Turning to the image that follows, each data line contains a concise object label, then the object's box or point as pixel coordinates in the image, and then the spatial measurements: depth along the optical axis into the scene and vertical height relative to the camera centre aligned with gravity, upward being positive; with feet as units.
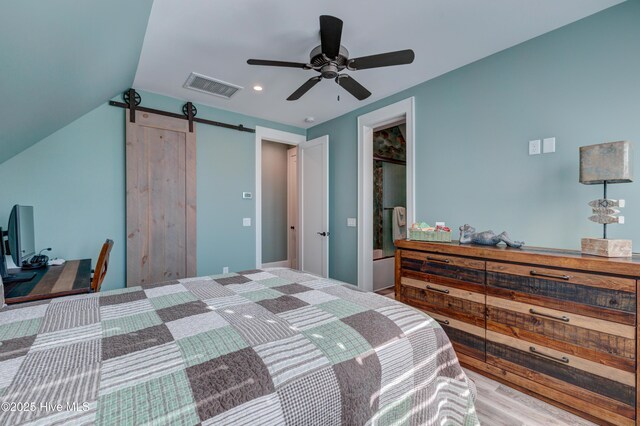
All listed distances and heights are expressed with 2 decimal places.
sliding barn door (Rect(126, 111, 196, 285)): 10.07 +0.46
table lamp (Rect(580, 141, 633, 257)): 5.22 +0.63
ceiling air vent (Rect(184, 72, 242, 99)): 9.27 +4.51
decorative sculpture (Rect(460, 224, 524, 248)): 6.81 -0.76
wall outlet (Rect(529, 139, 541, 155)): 7.12 +1.63
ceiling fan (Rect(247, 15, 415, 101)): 5.59 +3.58
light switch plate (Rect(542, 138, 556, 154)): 6.88 +1.62
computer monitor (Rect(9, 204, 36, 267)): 6.35 -0.56
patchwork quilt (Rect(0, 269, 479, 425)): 2.12 -1.46
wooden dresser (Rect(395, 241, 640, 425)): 4.85 -2.36
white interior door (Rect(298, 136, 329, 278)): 13.15 +0.24
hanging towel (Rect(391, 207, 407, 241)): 14.62 -0.73
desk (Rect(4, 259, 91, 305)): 5.28 -1.62
